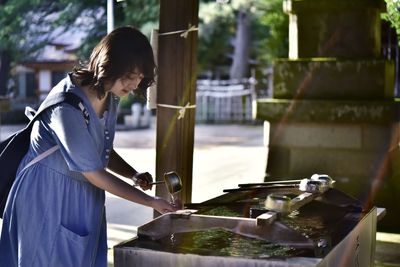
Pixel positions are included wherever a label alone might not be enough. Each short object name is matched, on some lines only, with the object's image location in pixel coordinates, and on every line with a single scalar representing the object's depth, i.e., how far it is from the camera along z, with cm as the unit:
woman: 263
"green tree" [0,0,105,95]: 831
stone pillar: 595
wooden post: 428
